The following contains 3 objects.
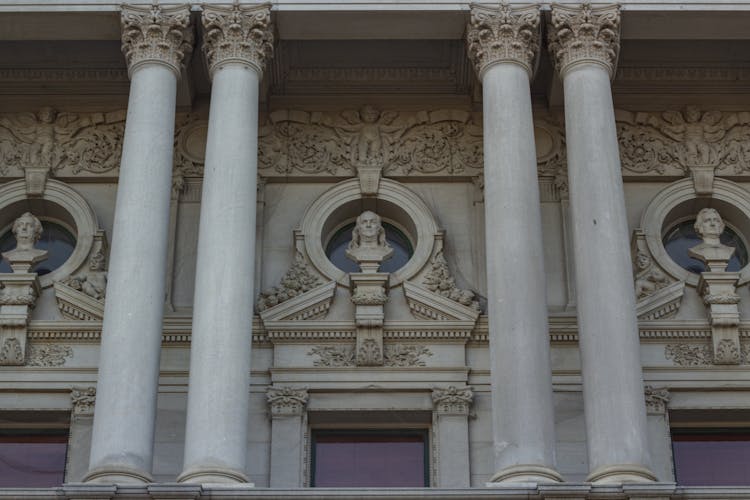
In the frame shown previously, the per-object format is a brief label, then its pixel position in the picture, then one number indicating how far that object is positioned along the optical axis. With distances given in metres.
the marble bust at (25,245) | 26.36
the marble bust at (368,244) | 26.31
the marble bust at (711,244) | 26.33
